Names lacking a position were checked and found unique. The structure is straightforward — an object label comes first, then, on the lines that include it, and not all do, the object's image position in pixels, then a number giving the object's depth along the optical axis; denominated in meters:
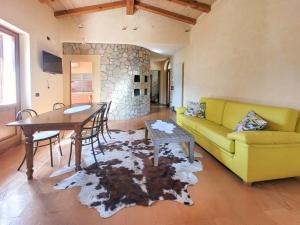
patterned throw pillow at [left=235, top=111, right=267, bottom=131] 2.78
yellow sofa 2.32
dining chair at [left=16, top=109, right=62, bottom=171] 2.71
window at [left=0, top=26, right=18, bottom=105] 3.58
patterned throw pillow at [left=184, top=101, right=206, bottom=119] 4.64
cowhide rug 2.05
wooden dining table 2.37
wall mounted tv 4.74
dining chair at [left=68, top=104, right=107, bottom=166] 2.95
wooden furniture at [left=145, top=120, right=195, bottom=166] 2.86
